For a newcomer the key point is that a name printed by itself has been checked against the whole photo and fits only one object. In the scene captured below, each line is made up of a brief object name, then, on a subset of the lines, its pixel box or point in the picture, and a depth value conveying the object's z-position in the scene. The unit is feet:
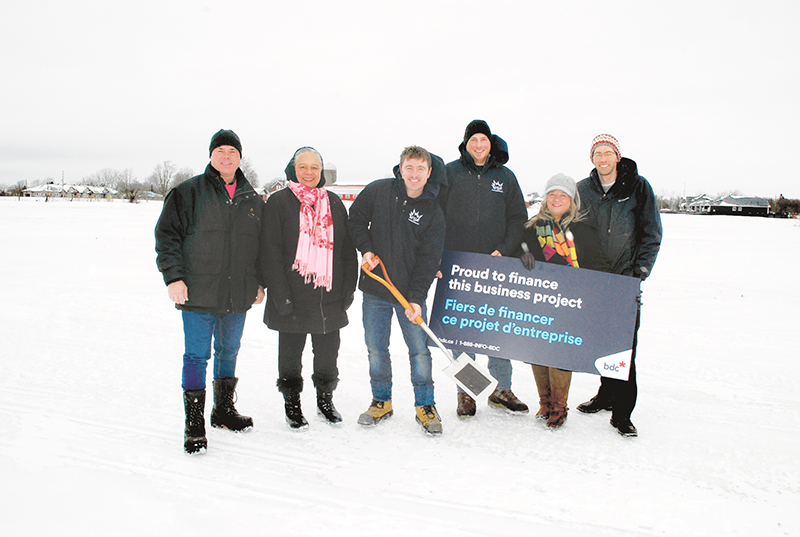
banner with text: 11.55
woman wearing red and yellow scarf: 11.66
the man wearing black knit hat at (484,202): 12.48
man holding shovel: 11.41
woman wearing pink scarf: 11.00
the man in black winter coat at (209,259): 10.05
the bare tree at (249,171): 249.86
